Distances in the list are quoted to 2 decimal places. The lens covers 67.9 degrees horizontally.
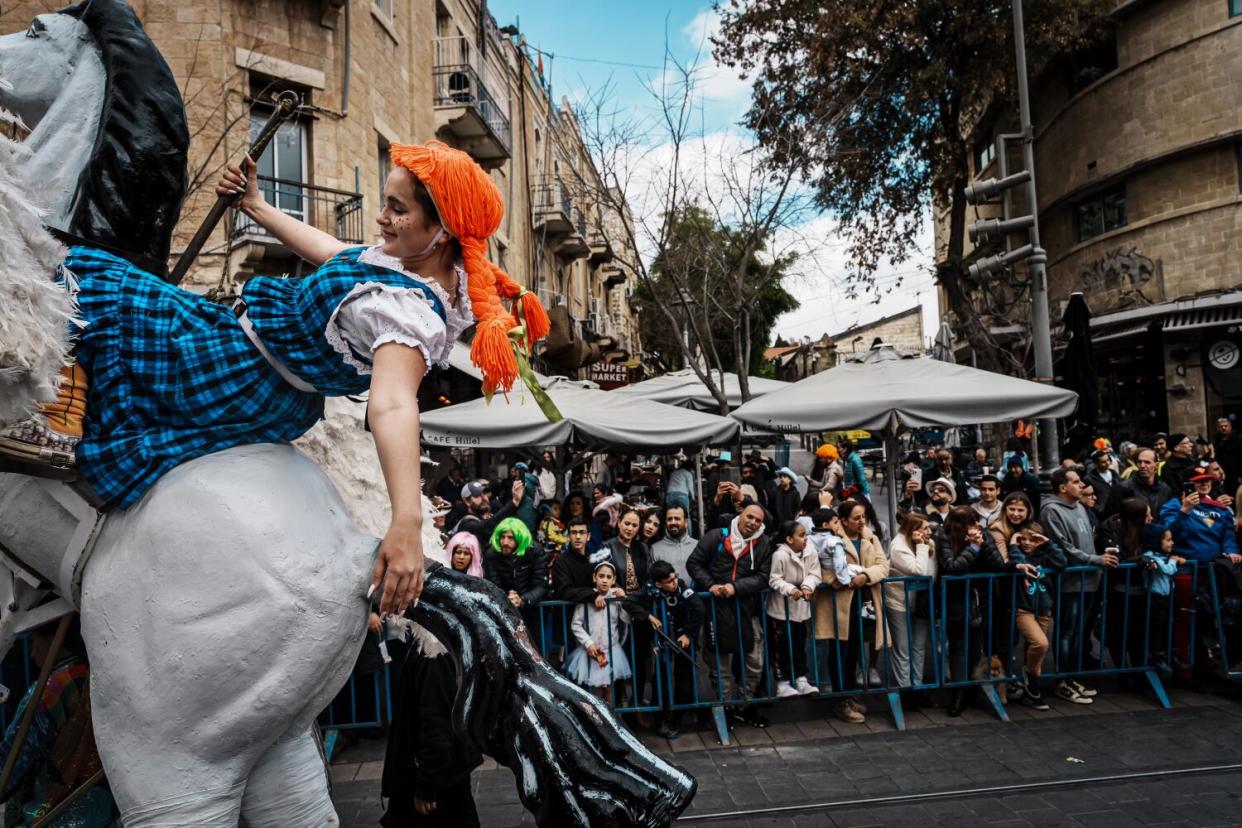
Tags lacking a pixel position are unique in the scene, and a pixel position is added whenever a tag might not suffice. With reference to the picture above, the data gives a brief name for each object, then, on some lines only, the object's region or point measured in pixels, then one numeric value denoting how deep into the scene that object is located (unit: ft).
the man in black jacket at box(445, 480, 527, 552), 28.84
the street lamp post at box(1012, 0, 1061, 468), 32.73
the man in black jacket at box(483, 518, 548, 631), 21.70
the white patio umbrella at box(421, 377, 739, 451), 28.02
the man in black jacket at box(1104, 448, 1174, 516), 32.30
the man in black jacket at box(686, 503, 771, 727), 21.89
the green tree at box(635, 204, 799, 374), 43.14
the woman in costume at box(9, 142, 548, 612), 6.03
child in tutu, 21.04
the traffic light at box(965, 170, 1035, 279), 34.01
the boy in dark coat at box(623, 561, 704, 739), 21.45
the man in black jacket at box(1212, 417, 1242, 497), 40.97
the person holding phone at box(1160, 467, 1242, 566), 23.48
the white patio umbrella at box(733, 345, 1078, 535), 26.63
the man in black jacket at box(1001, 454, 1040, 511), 35.98
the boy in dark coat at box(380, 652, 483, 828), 13.70
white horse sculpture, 5.86
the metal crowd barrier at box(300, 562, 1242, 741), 21.59
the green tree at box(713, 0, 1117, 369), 57.57
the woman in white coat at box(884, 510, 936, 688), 22.21
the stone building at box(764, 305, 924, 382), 205.05
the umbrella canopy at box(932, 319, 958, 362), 72.23
